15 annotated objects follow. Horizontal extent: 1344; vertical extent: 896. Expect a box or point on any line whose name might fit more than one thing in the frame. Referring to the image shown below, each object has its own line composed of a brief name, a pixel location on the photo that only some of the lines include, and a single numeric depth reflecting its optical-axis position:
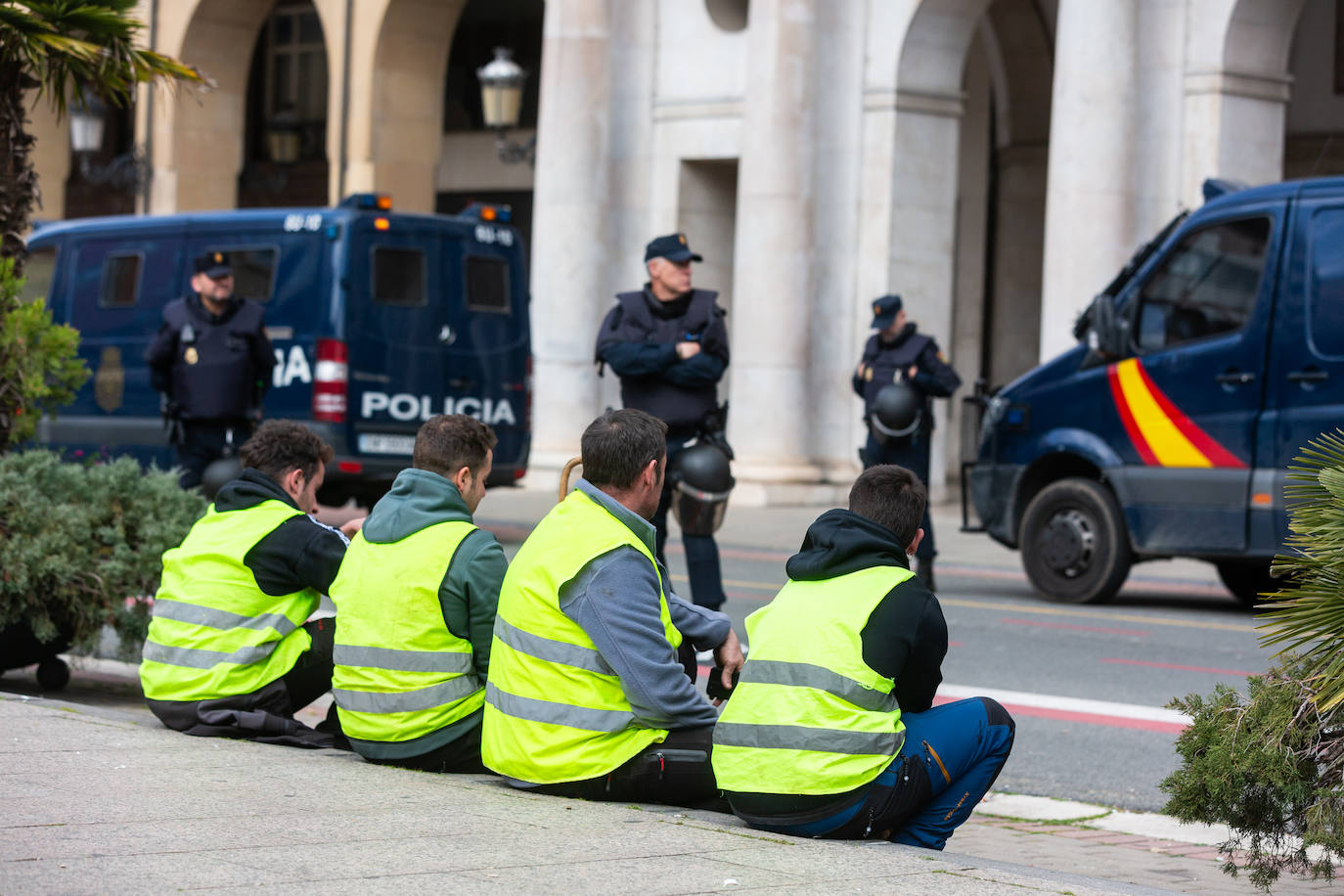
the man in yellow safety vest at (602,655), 8.81
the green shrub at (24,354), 14.27
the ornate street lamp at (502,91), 36.72
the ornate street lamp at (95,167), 44.88
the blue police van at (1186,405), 19.49
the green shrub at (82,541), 12.61
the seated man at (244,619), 10.81
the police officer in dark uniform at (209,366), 19.77
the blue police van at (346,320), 26.12
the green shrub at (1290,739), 7.95
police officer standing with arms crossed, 16.63
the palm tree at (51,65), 15.28
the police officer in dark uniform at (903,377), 21.39
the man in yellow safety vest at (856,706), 8.23
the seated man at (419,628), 9.80
